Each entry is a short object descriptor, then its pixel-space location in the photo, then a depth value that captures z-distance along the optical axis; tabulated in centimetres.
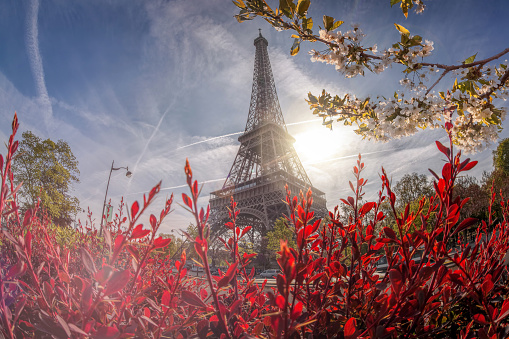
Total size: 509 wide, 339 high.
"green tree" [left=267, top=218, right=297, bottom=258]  2581
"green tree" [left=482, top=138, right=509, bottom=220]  3341
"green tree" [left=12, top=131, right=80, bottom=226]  1938
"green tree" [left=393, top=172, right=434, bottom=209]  3650
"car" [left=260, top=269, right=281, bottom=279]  2574
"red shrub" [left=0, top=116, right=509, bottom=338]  75
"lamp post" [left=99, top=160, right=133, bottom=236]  1650
